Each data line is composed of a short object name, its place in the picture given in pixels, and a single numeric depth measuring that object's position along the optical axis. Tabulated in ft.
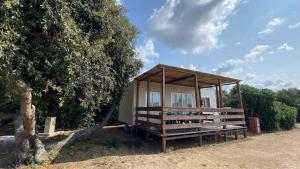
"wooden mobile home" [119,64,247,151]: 18.00
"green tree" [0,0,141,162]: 11.77
